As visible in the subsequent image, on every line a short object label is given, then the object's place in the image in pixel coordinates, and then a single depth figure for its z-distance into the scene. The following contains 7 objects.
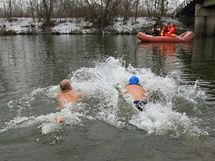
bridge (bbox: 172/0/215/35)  40.91
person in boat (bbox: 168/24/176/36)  31.10
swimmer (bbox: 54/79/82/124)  8.77
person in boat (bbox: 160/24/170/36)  31.63
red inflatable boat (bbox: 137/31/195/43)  30.61
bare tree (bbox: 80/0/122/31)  54.38
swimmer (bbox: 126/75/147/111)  8.27
